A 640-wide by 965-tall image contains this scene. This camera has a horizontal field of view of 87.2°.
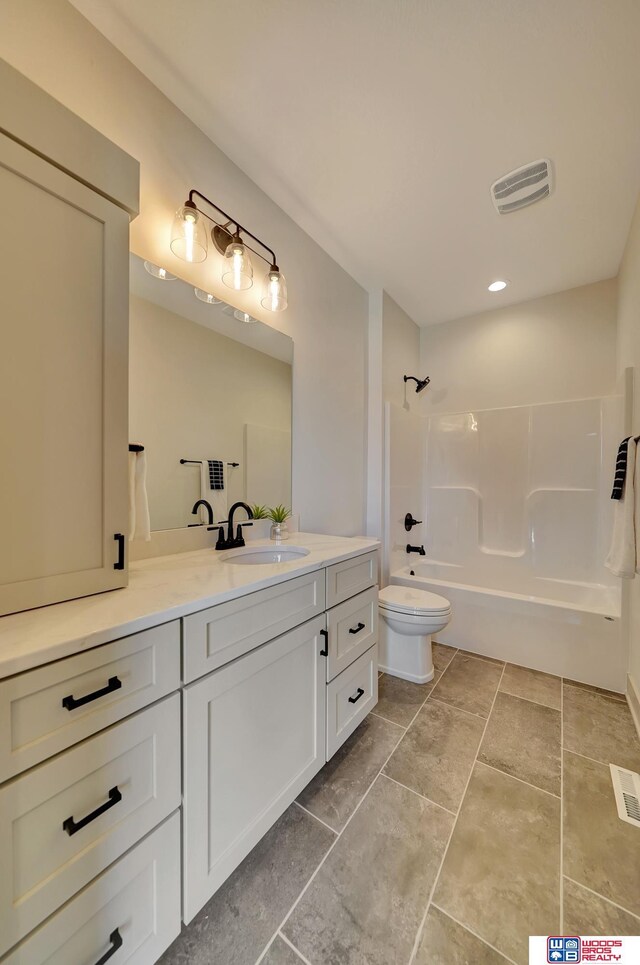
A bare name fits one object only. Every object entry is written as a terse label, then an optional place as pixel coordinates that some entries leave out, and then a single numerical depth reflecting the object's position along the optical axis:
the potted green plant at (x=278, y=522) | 1.63
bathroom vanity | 0.57
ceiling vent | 1.55
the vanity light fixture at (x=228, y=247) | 1.25
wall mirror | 1.23
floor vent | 1.22
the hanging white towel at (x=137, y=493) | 1.11
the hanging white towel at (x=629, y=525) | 1.58
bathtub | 1.97
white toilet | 1.94
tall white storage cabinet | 0.71
